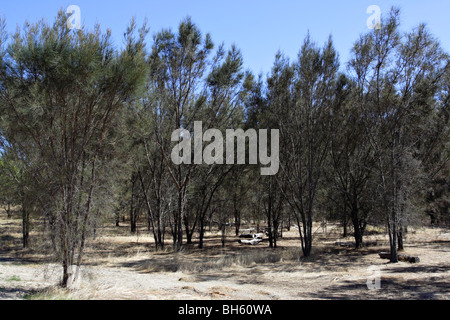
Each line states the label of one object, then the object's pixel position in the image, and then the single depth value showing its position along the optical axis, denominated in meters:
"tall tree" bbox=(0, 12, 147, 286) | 7.96
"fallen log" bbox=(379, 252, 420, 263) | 13.96
